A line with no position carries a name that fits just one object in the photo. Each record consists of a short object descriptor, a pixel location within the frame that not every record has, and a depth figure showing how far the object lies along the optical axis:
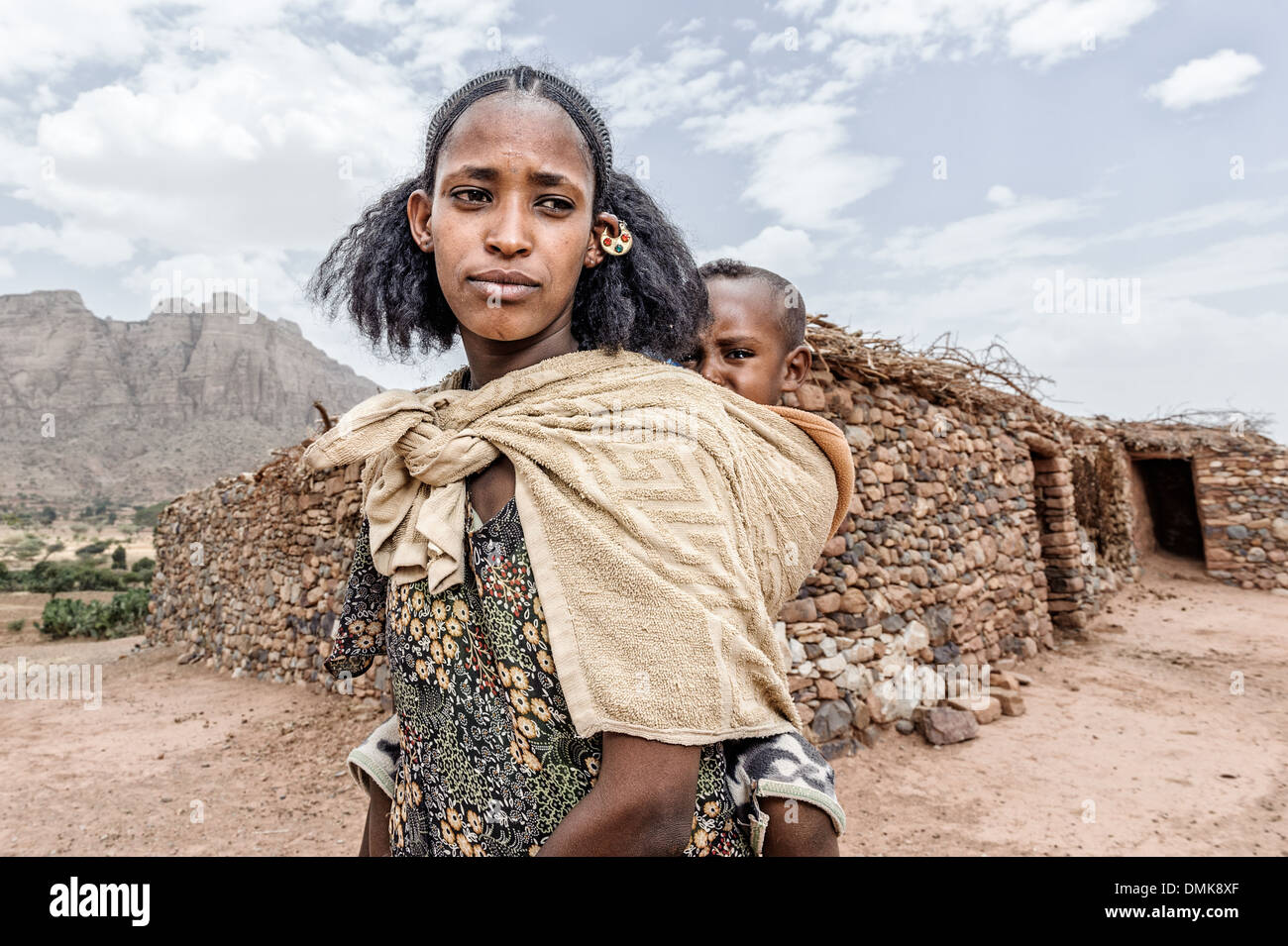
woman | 0.81
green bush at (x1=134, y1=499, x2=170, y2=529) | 38.28
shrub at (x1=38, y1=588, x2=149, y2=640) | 14.77
